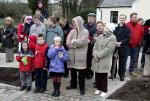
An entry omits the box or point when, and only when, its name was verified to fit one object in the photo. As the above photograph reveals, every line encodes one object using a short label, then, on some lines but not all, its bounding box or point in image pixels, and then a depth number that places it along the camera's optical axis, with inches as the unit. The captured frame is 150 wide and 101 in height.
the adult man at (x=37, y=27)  361.1
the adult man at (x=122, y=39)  369.7
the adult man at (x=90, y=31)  363.6
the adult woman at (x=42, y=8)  429.4
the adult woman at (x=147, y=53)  401.7
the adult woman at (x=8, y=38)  475.5
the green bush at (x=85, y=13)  1548.7
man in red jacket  410.9
